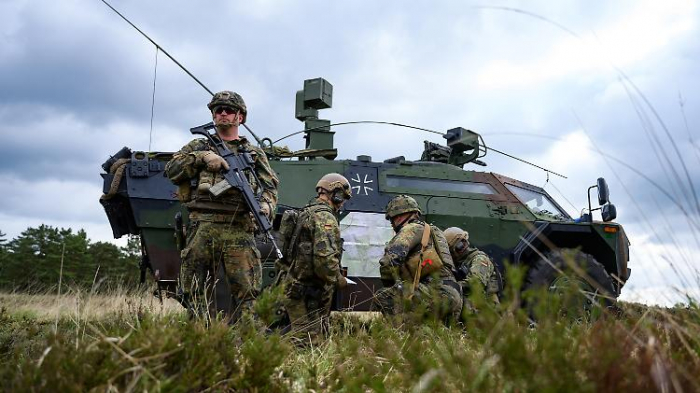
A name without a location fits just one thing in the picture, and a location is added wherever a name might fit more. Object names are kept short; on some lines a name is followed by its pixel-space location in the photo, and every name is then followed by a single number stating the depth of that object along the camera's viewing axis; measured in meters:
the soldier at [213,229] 4.22
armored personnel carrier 6.48
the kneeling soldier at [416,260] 4.91
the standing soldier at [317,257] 4.96
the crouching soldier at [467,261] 5.95
